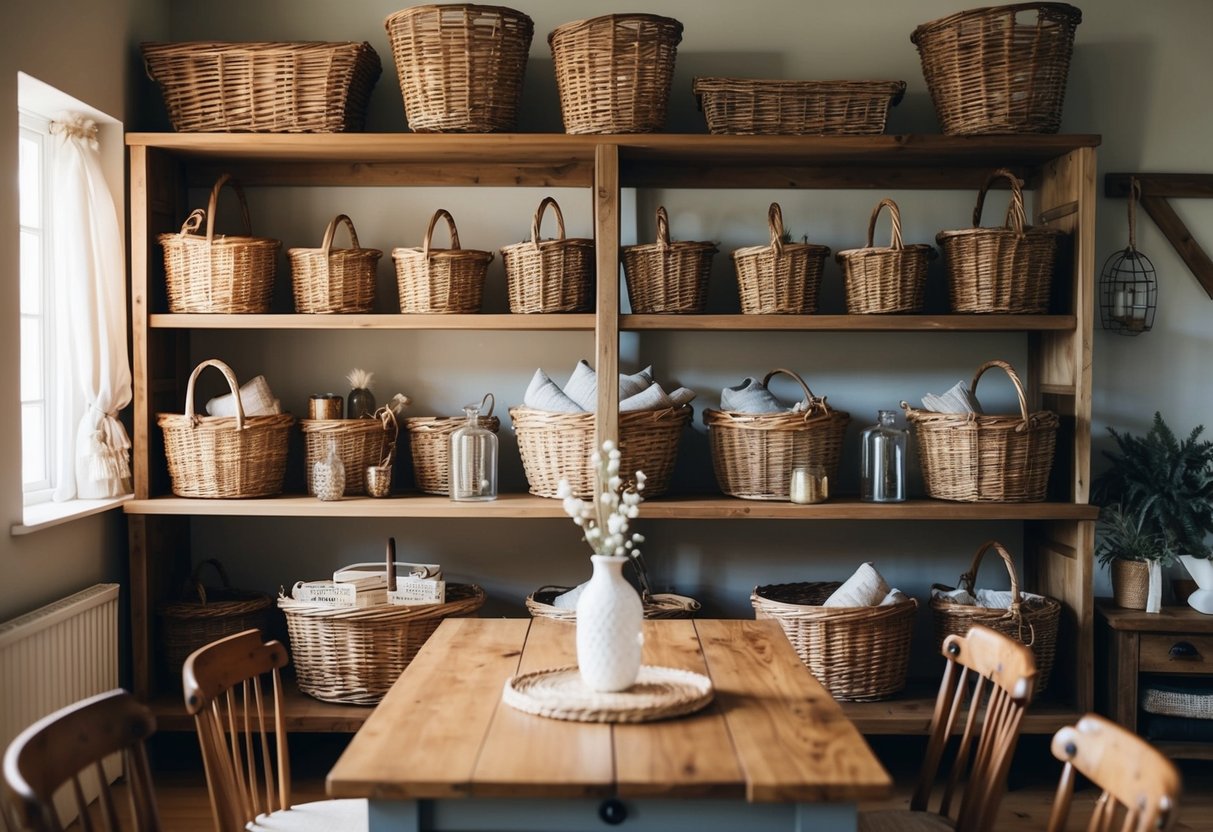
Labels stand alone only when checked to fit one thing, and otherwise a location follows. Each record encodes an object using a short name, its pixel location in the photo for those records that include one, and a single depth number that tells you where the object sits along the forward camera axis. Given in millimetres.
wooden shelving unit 3436
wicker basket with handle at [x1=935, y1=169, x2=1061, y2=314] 3424
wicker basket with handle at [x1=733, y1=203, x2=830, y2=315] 3451
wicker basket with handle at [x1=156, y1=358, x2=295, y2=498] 3471
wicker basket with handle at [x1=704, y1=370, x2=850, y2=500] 3482
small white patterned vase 2025
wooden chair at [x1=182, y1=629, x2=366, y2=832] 2047
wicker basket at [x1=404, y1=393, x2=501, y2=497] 3635
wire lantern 3783
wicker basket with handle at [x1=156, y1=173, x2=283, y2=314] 3479
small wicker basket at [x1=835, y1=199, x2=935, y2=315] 3436
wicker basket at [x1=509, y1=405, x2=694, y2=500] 3477
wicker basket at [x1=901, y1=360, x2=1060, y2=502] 3410
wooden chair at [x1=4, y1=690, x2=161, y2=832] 1463
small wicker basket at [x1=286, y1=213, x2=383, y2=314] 3518
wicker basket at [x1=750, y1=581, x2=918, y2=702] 3371
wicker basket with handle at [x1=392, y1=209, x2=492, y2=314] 3484
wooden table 1642
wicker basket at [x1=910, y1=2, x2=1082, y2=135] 3334
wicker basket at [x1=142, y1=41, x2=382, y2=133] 3434
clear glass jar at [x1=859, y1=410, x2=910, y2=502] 3590
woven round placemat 1921
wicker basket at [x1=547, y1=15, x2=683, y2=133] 3326
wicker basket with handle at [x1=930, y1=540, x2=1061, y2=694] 3377
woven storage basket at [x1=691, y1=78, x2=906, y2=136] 3469
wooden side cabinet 3404
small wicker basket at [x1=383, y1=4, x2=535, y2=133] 3336
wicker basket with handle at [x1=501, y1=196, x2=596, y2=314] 3471
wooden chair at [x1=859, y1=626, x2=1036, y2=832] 2098
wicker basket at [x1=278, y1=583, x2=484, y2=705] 3391
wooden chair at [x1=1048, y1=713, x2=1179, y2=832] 1526
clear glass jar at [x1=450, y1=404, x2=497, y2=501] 3578
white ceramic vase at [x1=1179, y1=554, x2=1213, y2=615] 3514
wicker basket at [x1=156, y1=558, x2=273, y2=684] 3541
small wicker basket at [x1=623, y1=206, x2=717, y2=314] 3488
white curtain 3338
